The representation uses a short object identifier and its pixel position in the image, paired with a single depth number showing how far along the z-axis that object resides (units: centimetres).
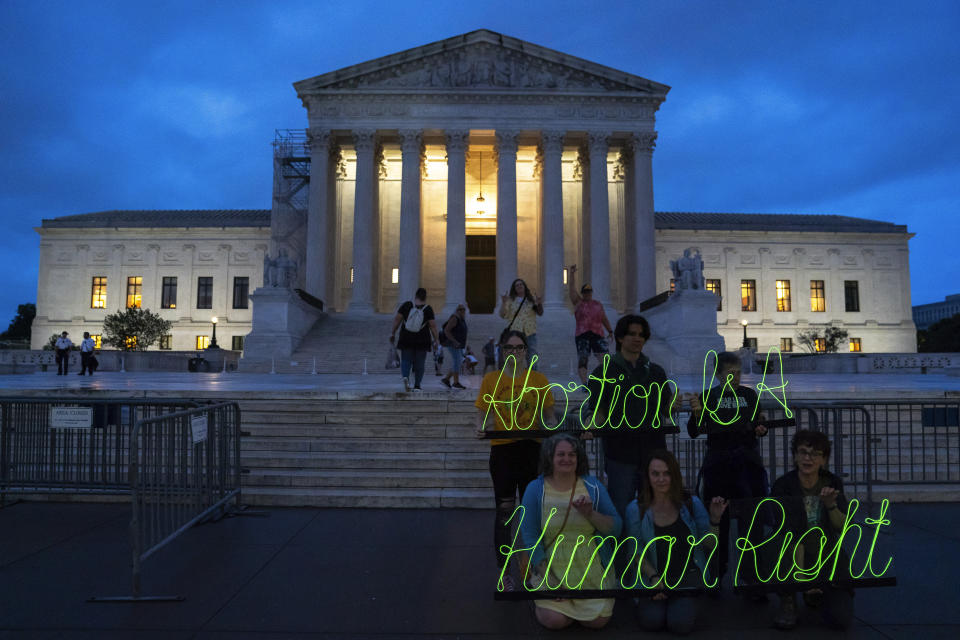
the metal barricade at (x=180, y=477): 523
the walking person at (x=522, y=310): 1107
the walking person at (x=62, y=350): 2395
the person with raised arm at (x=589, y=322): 1171
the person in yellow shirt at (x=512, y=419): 519
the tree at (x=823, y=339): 5062
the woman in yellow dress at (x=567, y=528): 429
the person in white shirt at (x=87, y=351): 2275
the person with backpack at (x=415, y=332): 1142
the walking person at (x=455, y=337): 1302
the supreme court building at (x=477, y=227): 3556
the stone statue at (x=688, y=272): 2606
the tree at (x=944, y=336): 5750
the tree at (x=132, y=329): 4622
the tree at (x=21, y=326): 7281
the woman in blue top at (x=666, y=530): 428
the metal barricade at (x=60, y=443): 723
